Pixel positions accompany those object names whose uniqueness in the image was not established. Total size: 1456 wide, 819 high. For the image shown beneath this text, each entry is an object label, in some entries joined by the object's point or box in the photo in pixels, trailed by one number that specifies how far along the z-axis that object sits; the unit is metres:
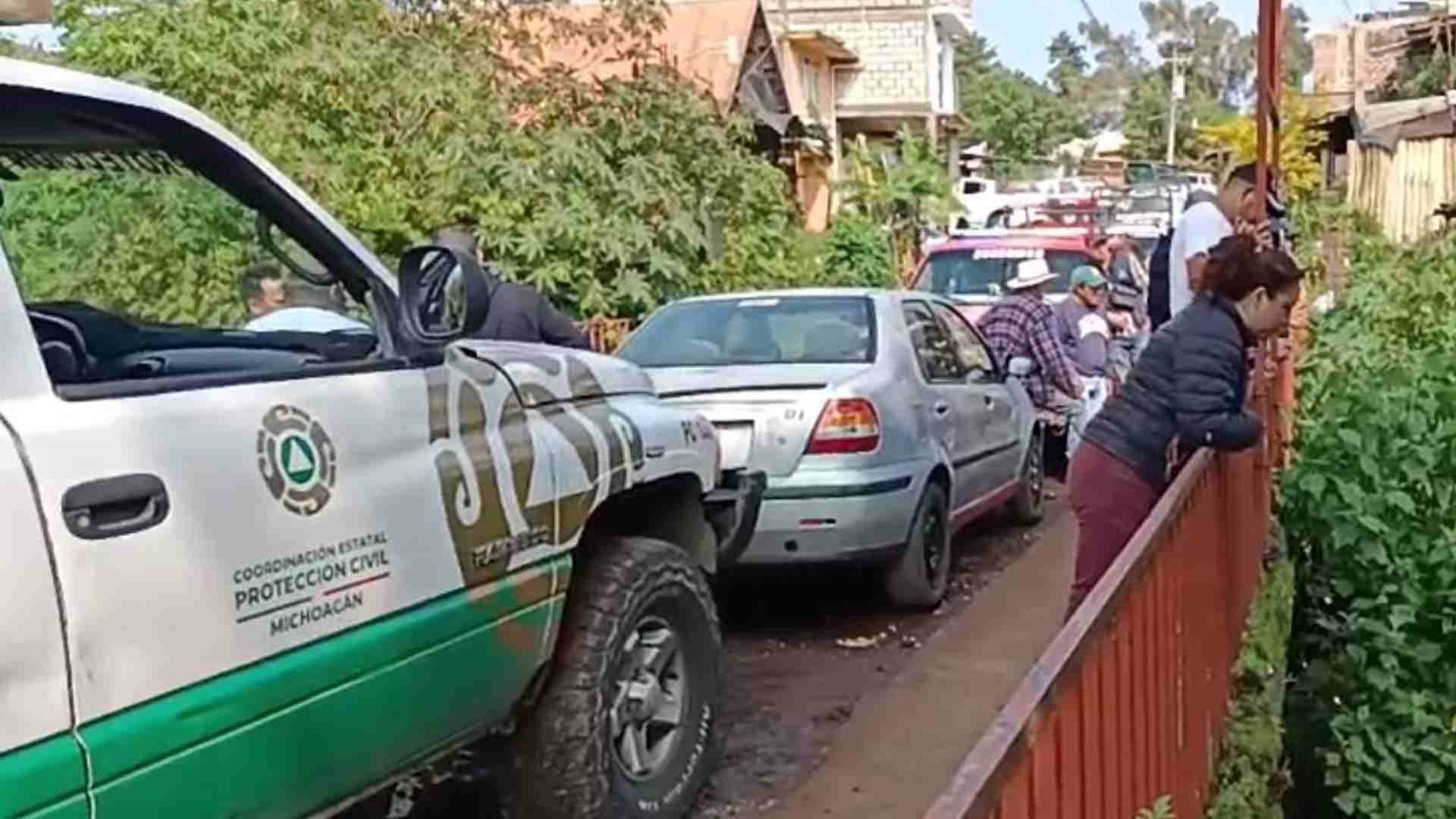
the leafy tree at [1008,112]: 70.69
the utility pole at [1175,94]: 67.31
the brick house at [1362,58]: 34.01
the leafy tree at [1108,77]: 99.88
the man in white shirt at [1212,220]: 7.79
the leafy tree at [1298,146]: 23.22
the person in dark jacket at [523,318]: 7.91
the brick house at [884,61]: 45.50
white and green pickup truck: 2.92
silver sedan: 7.52
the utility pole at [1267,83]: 7.56
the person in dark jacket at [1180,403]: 5.31
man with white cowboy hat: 11.21
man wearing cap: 10.99
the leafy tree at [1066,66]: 104.81
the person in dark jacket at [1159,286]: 8.98
